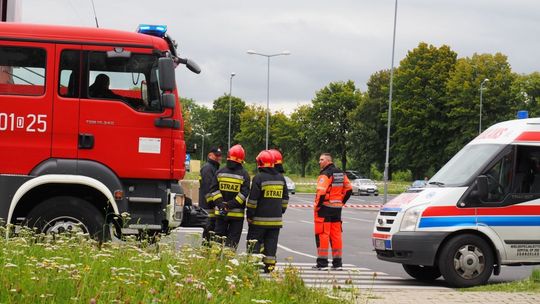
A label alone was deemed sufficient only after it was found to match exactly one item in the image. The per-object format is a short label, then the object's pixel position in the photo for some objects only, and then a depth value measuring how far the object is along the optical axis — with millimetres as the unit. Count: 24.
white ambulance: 12867
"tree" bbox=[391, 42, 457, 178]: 78125
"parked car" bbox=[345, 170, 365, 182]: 79000
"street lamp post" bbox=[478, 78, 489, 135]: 70806
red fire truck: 11094
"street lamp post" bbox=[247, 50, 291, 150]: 68562
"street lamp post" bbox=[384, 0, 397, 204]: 44562
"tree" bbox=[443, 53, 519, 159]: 74562
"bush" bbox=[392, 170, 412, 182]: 95881
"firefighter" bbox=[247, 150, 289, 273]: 12273
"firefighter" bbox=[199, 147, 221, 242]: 14227
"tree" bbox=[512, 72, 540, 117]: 75688
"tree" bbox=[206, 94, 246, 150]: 124438
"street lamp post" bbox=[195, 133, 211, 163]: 128450
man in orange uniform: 14383
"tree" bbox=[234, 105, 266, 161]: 109750
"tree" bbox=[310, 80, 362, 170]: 101000
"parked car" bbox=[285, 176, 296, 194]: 63062
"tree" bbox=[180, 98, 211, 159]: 142375
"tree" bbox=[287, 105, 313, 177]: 105250
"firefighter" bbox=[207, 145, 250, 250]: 12203
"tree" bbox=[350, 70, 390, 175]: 90500
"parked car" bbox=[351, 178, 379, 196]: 68938
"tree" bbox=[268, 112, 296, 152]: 108125
